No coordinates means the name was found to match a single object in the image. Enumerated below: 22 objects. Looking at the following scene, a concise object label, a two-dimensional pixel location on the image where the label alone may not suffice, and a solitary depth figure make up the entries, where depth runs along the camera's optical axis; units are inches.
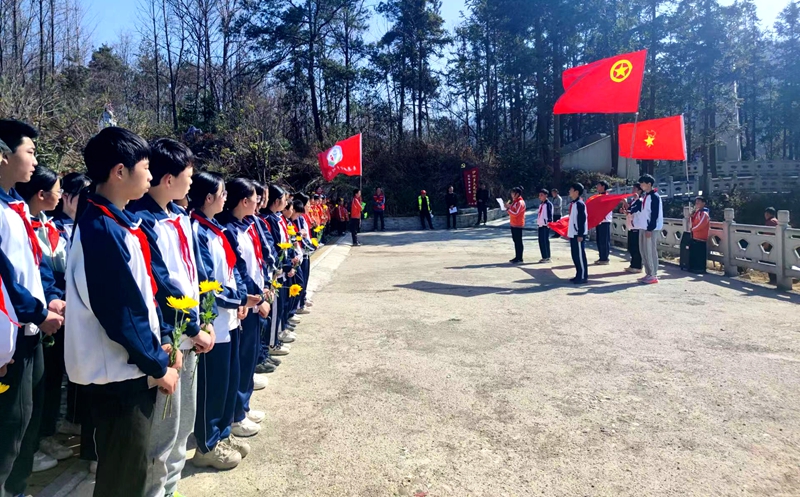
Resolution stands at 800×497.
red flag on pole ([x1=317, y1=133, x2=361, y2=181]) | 656.4
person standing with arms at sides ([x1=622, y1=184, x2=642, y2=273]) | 396.8
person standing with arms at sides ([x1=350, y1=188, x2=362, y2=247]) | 625.9
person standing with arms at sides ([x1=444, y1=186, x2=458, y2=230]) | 852.0
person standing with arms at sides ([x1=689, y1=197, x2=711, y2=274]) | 385.7
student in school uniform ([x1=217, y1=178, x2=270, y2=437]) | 131.6
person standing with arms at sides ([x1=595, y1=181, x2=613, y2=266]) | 442.7
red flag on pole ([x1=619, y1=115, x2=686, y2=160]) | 398.0
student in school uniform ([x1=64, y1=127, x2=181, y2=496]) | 73.3
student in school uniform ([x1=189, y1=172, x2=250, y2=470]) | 112.5
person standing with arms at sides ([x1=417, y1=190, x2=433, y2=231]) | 855.7
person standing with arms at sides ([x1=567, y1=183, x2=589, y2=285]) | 349.7
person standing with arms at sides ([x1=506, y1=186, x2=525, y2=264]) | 450.6
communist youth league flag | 394.6
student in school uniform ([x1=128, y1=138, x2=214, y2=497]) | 88.0
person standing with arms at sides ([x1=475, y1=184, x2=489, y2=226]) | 877.2
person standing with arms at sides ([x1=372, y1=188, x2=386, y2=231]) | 832.3
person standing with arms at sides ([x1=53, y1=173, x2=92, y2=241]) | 146.1
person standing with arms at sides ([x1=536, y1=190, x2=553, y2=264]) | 443.2
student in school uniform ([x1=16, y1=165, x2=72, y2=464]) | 119.0
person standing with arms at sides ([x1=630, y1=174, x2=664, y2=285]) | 341.1
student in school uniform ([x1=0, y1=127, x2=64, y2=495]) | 82.3
